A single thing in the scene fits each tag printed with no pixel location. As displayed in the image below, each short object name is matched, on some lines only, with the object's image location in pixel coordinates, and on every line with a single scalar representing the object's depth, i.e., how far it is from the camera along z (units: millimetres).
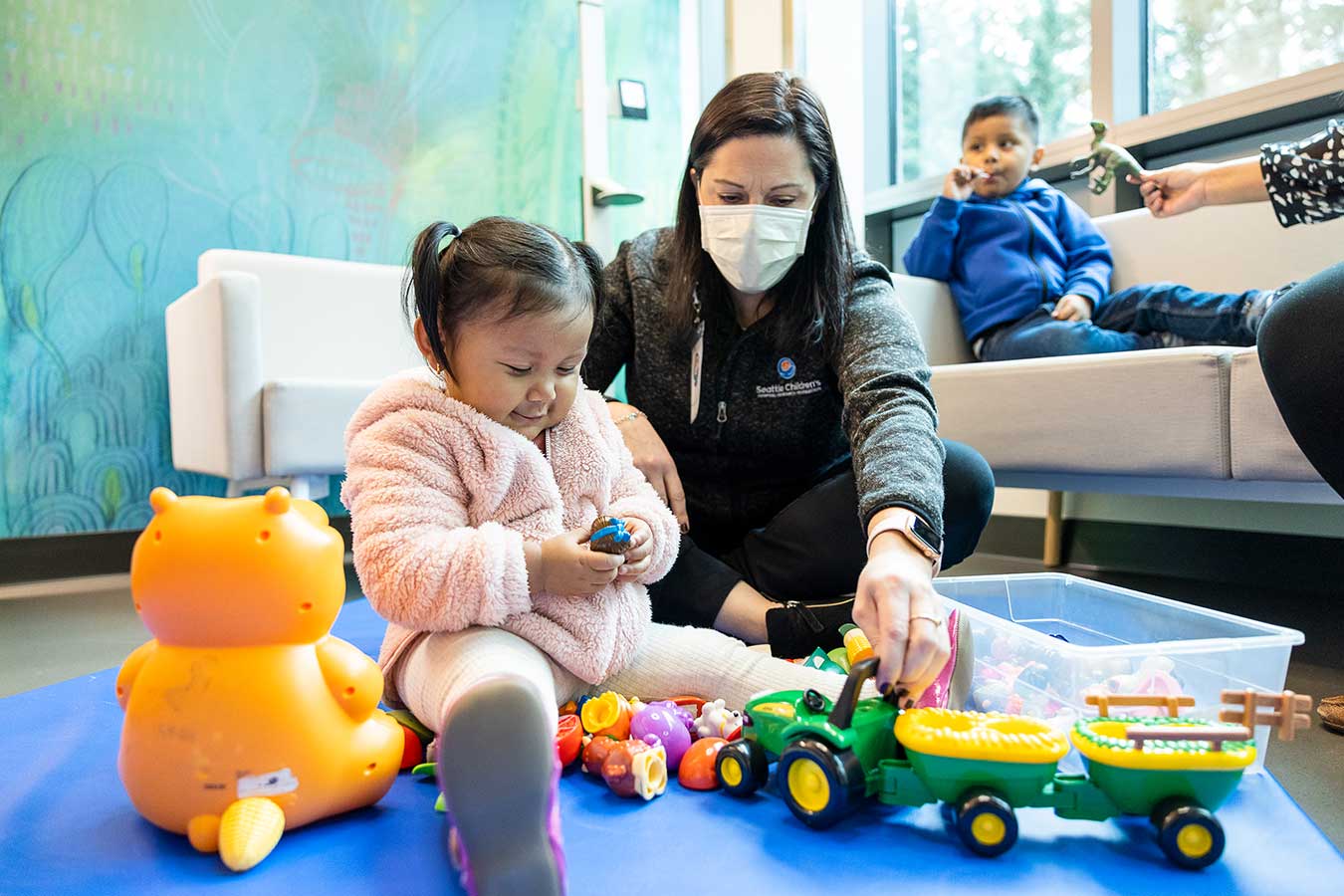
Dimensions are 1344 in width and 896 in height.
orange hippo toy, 676
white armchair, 1927
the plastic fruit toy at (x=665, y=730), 824
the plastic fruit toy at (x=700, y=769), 792
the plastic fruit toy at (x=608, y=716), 844
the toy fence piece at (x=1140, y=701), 703
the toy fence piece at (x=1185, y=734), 635
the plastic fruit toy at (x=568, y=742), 827
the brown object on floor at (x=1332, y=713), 964
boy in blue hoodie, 1753
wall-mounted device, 2955
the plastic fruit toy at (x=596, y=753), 809
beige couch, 1315
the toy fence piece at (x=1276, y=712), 686
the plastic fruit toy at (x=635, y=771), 765
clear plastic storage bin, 829
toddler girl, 783
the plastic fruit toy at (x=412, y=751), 850
